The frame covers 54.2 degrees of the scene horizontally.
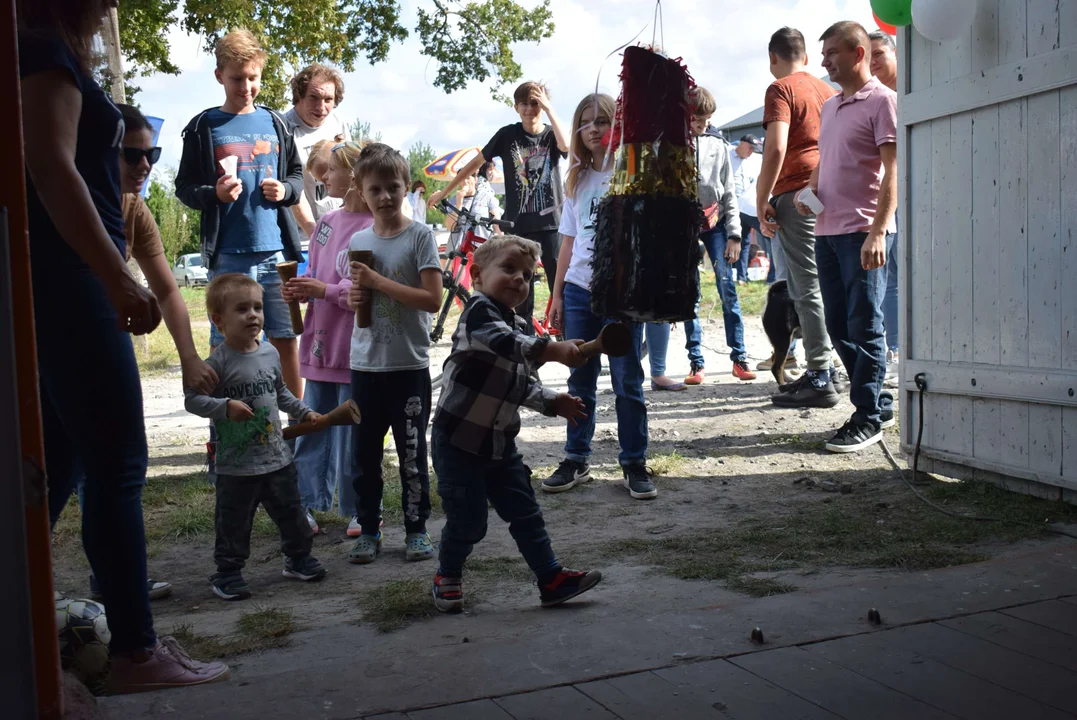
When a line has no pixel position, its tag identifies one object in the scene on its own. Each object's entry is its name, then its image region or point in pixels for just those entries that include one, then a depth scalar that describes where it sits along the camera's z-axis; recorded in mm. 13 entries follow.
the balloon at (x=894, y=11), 4977
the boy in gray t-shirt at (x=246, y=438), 3752
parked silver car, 38812
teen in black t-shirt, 7098
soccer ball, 2775
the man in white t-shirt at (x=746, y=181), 9984
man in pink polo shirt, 5508
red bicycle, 9750
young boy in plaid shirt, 3389
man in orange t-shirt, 6410
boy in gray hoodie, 8025
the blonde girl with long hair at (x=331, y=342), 4504
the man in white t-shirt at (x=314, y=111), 6102
